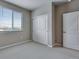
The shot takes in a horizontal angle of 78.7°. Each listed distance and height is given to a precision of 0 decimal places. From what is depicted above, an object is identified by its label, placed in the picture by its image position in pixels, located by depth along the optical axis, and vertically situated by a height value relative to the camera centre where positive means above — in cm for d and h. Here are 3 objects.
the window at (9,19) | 233 +53
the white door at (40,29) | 272 +1
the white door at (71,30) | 209 -5
